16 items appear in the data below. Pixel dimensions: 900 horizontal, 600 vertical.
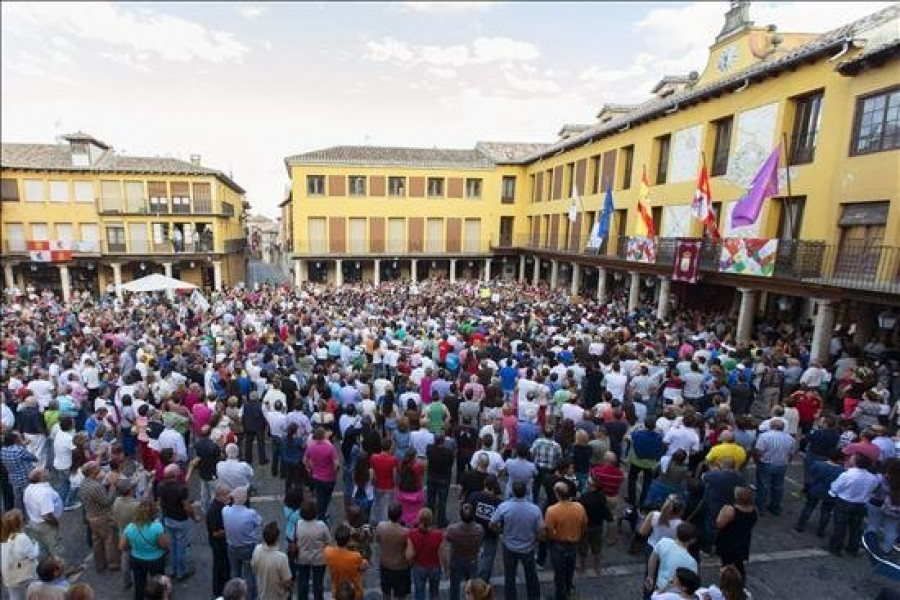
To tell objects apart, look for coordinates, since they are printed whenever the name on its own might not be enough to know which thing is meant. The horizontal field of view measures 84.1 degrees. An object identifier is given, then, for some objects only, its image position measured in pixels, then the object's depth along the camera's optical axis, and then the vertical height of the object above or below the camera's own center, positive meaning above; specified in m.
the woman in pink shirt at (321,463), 6.62 -3.15
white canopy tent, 18.50 -2.44
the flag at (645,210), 18.47 +1.03
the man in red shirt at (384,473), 6.49 -3.19
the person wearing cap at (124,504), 5.50 -3.14
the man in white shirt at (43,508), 5.45 -3.19
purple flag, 12.76 +1.25
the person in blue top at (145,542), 5.07 -3.30
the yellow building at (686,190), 12.72 +2.03
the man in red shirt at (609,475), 6.03 -2.87
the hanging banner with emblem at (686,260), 16.70 -0.70
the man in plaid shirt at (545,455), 6.66 -2.94
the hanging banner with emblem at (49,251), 28.44 -2.03
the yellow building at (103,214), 29.06 +0.26
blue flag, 20.45 +0.92
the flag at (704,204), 15.29 +1.11
